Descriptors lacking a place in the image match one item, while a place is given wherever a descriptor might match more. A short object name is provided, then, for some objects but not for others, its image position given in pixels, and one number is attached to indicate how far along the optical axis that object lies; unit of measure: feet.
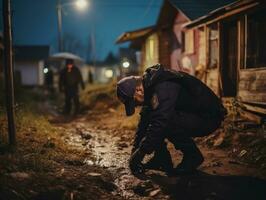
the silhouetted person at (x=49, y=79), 97.91
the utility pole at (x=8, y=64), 19.06
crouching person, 15.05
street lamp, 100.53
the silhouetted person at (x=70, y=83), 47.37
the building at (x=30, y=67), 134.10
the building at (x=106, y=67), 219.47
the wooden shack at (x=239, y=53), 29.27
